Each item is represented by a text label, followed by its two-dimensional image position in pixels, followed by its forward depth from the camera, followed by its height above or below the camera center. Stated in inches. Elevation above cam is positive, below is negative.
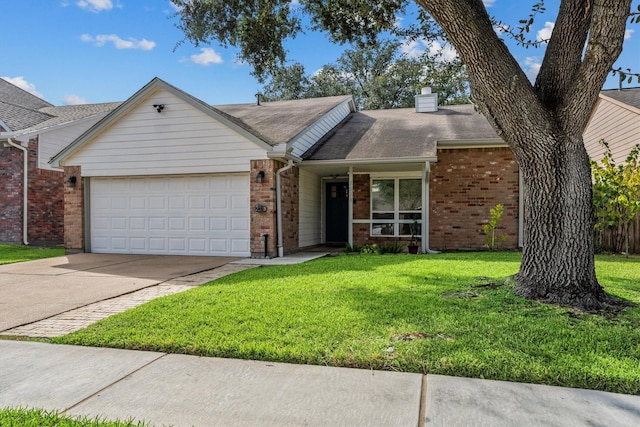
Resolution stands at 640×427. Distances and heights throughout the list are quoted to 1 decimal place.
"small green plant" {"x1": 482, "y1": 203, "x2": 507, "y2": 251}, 422.6 -17.2
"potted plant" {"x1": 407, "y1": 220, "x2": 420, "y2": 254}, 447.4 -27.7
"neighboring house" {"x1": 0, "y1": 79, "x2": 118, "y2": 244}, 541.6 +44.3
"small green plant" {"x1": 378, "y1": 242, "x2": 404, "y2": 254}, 431.1 -39.6
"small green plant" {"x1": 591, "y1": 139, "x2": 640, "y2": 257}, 367.6 +12.2
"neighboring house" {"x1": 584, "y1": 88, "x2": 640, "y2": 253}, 495.5 +116.0
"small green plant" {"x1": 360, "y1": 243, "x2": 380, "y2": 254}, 424.3 -39.8
